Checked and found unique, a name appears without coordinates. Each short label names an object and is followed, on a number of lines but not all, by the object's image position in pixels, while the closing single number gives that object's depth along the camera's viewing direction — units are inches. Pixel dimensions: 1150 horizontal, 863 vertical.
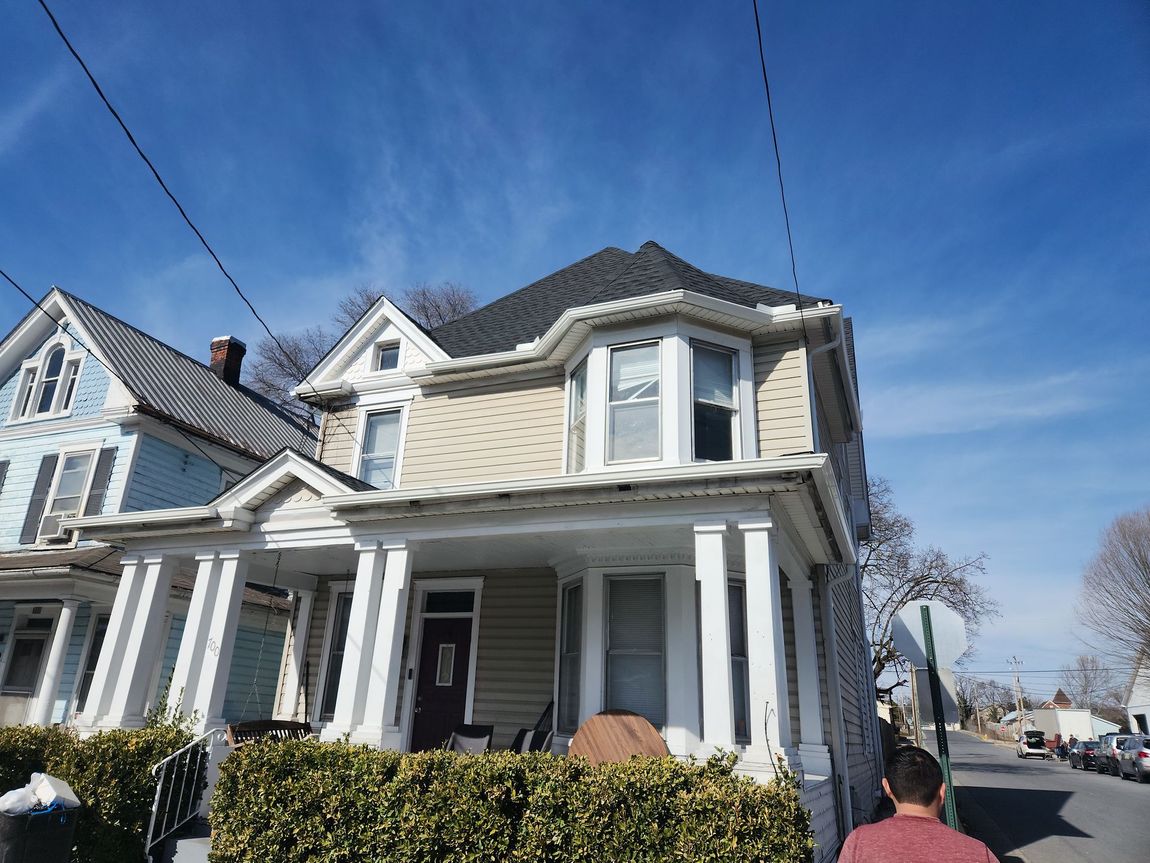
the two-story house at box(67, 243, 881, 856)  288.7
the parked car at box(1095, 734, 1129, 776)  1040.2
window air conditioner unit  573.4
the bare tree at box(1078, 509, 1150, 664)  1379.2
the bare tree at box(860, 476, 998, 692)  1143.6
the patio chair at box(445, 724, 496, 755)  339.0
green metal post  214.8
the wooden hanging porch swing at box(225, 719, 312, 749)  324.8
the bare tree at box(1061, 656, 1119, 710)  3186.5
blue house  517.0
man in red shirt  94.8
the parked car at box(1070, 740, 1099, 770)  1174.1
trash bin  226.1
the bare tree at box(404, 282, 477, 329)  1213.7
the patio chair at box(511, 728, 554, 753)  334.3
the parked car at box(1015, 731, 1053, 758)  1707.7
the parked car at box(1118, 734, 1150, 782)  911.0
